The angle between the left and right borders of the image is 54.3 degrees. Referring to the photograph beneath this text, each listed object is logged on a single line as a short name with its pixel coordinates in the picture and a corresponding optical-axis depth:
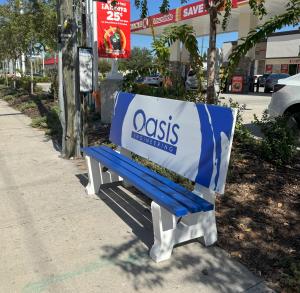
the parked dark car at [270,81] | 19.19
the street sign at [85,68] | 4.69
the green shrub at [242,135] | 5.01
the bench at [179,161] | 2.51
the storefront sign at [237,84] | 18.66
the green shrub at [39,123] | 7.71
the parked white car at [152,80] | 23.86
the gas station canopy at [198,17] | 16.02
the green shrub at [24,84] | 15.80
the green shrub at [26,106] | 10.53
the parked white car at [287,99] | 5.70
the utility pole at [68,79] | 4.75
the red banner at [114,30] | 9.45
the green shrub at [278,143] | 4.11
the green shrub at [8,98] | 14.01
